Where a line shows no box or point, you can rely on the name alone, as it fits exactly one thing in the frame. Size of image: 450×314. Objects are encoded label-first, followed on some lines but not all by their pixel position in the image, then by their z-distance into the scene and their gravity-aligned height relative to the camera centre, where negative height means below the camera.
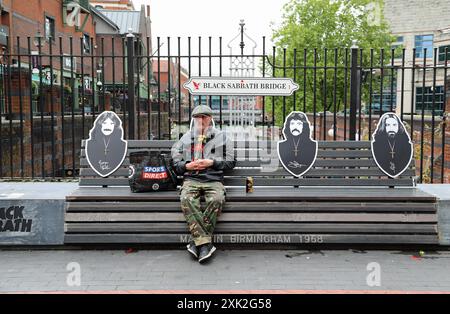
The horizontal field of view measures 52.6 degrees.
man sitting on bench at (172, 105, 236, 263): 4.80 -0.41
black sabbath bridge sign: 6.16 +0.67
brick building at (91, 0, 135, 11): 64.42 +18.99
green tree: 26.05 +6.34
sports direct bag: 5.30 -0.43
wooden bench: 5.05 -0.93
